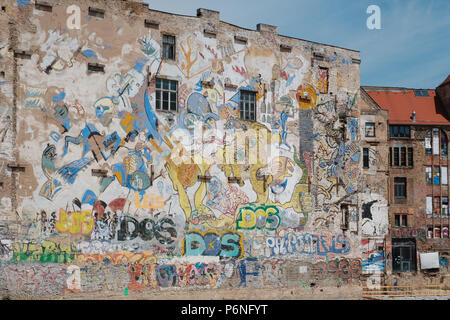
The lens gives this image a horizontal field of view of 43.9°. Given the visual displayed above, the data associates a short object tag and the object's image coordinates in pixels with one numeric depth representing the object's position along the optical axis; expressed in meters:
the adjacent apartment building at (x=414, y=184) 42.40
